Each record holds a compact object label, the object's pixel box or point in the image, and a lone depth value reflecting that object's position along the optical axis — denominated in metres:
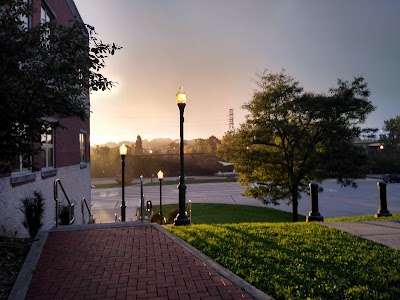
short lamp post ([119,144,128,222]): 17.94
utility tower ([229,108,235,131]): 121.44
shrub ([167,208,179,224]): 18.02
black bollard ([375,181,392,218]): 11.46
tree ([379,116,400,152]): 68.31
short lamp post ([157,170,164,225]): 24.54
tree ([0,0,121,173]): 4.48
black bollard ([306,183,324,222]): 11.31
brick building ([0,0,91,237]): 8.47
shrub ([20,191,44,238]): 8.16
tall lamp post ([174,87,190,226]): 10.22
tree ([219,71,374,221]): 16.17
